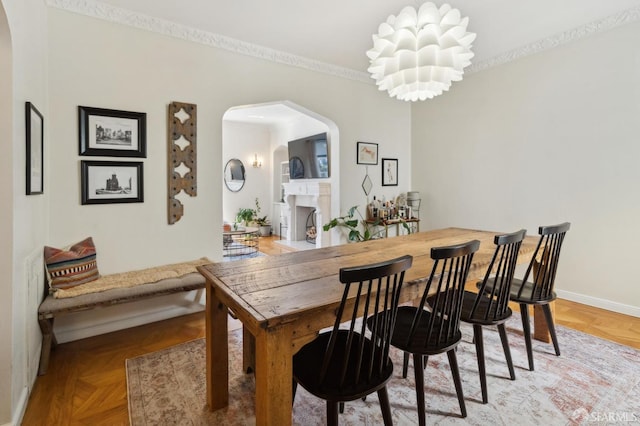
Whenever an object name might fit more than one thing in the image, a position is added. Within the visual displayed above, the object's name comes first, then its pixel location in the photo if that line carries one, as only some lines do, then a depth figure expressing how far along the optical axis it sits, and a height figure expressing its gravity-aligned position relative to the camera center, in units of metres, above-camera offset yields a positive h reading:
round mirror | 7.91 +0.93
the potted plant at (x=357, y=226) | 4.30 -0.19
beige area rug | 1.76 -1.10
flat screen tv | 6.20 +1.12
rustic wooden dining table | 1.23 -0.37
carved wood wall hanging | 3.06 +0.58
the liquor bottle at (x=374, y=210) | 4.66 +0.02
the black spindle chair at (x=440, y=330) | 1.54 -0.63
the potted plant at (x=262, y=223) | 8.07 -0.27
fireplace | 6.09 +0.11
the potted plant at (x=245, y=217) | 7.78 -0.11
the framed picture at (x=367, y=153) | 4.51 +0.83
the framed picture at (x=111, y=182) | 2.71 +0.27
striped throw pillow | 2.40 -0.39
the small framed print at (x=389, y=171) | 4.81 +0.60
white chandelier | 1.93 +1.00
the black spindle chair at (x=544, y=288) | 2.19 -0.56
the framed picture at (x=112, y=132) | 2.68 +0.69
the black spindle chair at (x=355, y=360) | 1.24 -0.66
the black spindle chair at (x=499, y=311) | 1.87 -0.61
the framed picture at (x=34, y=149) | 1.90 +0.41
